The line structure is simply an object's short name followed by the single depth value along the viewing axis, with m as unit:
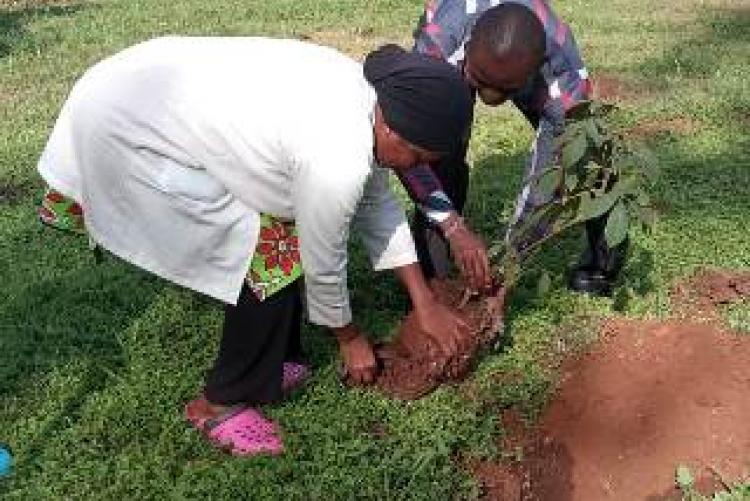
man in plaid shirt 3.01
